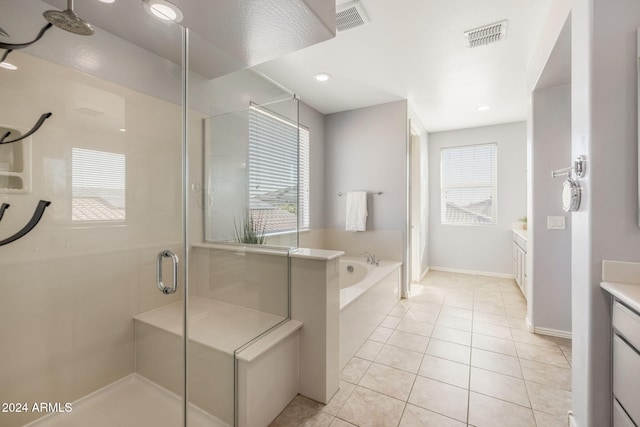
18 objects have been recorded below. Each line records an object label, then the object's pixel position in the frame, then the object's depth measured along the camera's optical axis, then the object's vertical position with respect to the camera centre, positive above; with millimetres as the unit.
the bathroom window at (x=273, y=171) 2191 +355
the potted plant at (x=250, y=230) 2070 -134
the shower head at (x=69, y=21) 1542 +1150
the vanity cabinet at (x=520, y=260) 3543 -686
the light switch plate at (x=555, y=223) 2518 -99
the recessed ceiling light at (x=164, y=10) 1527 +1206
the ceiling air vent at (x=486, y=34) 2139 +1469
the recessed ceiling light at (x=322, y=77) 2959 +1512
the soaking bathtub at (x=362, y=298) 2238 -870
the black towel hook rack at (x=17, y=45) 1447 +922
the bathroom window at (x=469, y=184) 4871 +524
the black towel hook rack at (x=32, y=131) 1455 +472
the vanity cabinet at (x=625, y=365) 1029 -620
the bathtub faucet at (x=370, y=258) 3568 -622
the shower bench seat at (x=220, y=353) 1519 -863
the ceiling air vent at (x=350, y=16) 1904 +1457
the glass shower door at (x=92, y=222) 1508 -61
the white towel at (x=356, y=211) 3875 +22
